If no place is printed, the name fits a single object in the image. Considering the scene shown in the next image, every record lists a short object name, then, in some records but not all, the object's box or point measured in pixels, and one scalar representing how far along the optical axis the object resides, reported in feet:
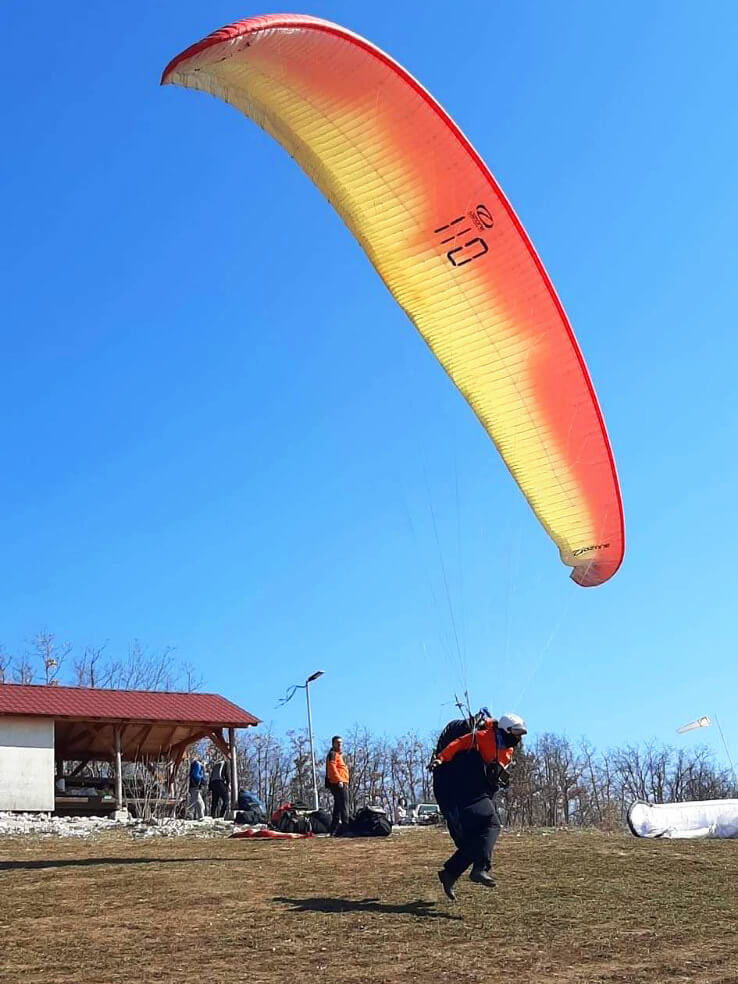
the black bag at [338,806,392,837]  42.45
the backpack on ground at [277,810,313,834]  47.44
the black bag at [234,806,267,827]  55.88
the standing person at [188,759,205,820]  67.51
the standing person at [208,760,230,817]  68.28
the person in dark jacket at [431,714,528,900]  25.39
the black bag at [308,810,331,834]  47.44
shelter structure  71.87
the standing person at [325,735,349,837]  46.11
